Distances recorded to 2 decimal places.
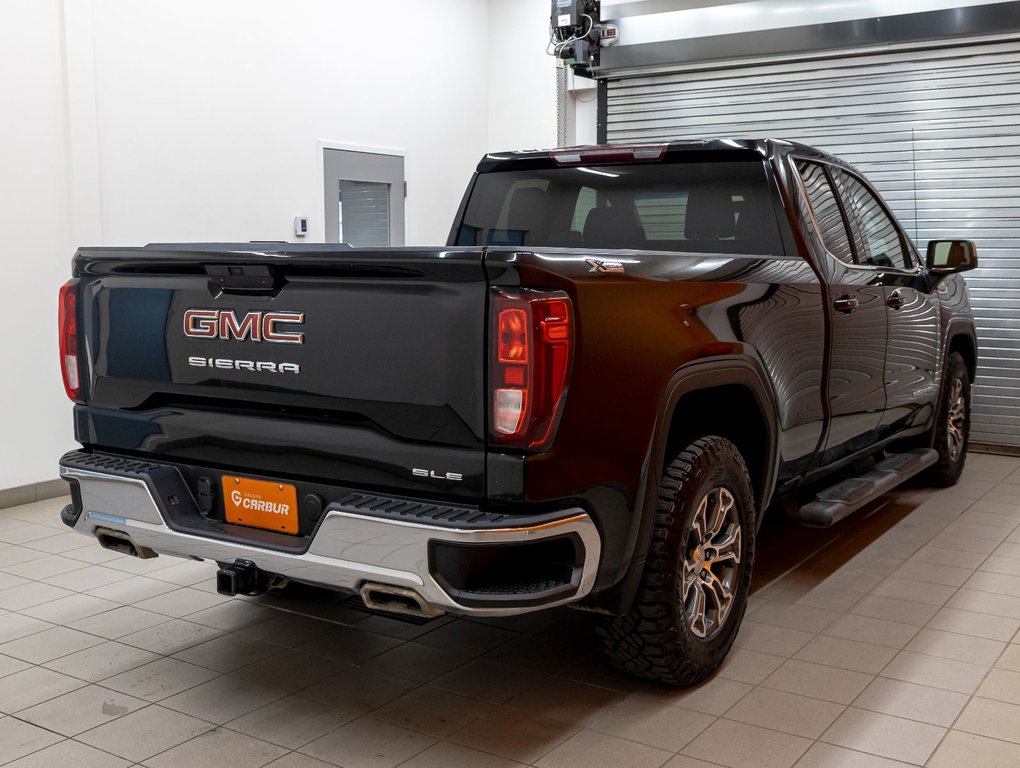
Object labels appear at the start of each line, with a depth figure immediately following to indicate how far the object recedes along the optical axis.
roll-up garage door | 7.75
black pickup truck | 2.56
